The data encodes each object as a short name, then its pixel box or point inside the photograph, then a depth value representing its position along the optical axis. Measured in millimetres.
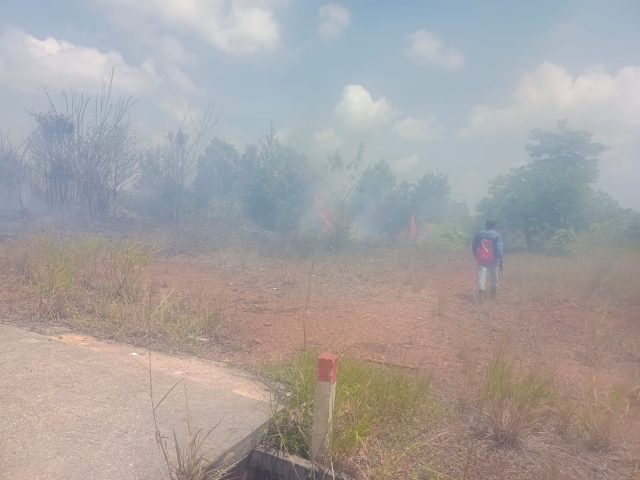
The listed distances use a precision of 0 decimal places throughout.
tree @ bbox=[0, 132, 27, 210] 16047
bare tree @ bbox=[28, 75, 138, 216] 14492
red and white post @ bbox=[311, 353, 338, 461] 2689
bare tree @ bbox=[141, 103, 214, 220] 17625
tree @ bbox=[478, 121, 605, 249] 18828
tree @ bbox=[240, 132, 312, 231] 19078
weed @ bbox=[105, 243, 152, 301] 6184
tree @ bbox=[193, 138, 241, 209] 19703
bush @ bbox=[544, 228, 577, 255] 17453
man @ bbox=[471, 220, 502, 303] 9070
